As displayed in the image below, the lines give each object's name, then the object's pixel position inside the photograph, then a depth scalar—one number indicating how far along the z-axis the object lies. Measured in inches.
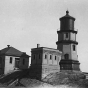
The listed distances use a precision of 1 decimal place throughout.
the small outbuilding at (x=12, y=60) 1592.0
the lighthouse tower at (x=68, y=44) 1558.4
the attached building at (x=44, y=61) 1398.9
